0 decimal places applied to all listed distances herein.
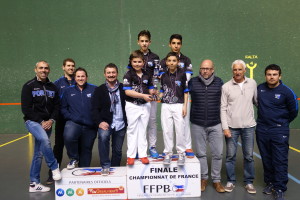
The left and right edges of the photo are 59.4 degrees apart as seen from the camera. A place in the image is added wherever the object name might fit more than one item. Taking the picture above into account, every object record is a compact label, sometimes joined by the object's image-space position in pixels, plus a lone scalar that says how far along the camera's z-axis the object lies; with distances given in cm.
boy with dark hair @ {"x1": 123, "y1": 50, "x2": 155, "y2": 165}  293
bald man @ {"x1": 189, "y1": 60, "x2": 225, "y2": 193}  295
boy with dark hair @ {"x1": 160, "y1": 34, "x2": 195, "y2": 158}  312
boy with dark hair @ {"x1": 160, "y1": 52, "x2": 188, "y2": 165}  303
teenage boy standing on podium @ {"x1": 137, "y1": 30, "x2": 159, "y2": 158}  329
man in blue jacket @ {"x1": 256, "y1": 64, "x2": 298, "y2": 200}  278
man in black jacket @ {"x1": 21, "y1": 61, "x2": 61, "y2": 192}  287
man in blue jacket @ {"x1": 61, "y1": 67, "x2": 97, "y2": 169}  316
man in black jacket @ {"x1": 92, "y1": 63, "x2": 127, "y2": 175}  300
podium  281
